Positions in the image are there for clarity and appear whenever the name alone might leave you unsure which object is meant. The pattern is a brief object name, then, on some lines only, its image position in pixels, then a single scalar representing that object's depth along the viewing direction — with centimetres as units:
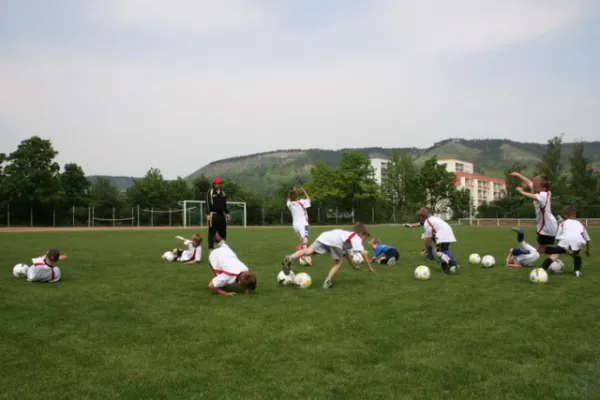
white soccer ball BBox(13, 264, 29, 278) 1059
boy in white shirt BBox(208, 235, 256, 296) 885
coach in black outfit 1459
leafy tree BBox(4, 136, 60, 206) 4617
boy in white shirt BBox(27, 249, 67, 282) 993
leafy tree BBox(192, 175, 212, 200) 6656
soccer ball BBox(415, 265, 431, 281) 1064
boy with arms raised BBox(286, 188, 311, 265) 1462
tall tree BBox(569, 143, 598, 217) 7296
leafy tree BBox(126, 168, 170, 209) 5784
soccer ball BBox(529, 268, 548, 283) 999
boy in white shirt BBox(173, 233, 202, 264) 1395
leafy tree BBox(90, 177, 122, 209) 5191
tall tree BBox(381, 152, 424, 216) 7331
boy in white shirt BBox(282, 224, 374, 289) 998
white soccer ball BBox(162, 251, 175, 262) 1424
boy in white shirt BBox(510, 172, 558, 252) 1145
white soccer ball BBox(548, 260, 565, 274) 1136
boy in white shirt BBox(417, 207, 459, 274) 1166
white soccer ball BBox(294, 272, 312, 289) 970
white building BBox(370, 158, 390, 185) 15062
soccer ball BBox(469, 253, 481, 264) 1366
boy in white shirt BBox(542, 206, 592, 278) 1100
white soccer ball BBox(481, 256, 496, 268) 1284
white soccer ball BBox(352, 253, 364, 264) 1333
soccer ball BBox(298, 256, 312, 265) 1320
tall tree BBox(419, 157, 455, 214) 7119
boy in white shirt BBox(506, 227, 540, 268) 1248
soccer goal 5304
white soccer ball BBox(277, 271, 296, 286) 988
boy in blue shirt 1376
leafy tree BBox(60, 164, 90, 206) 5147
